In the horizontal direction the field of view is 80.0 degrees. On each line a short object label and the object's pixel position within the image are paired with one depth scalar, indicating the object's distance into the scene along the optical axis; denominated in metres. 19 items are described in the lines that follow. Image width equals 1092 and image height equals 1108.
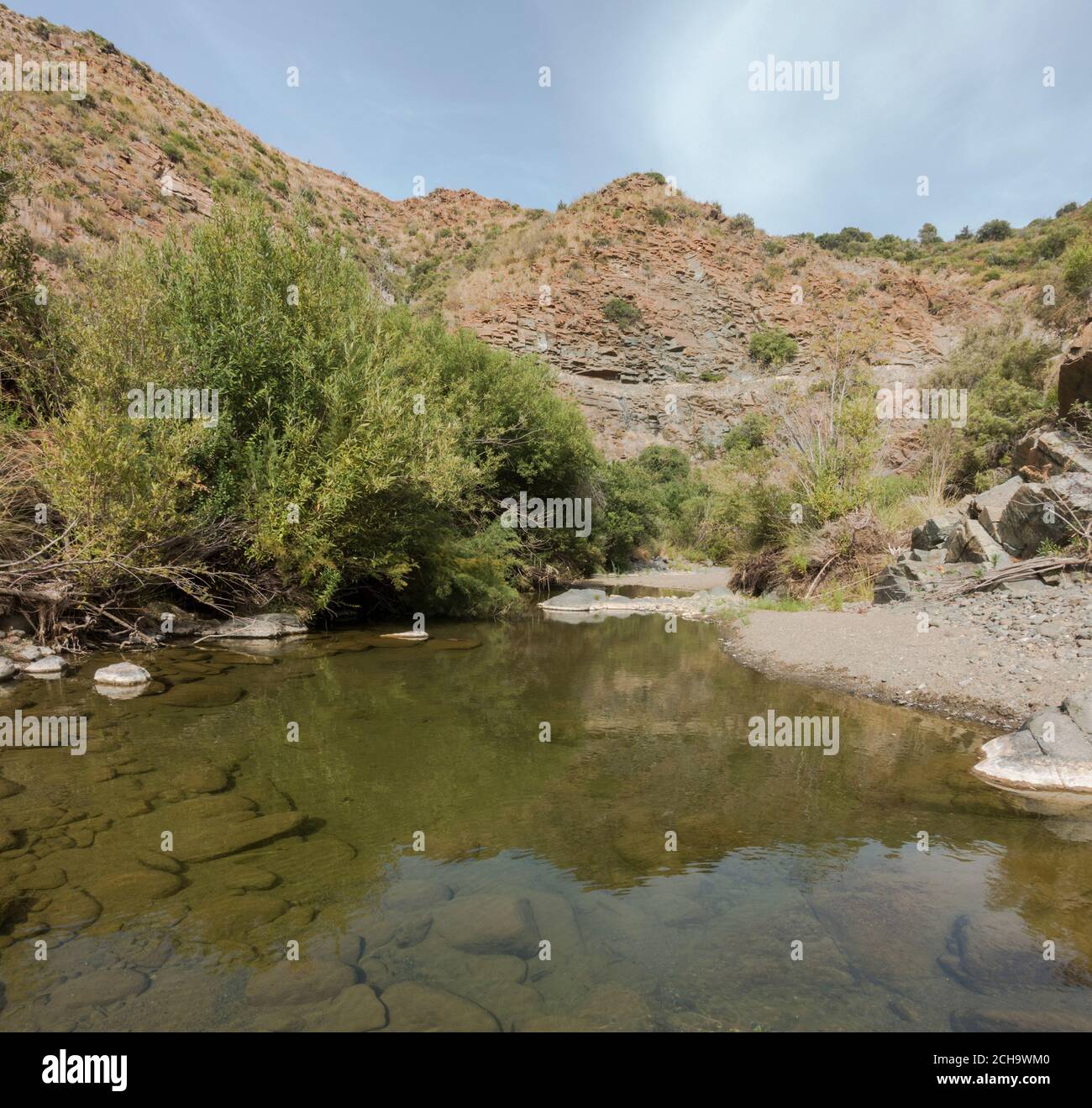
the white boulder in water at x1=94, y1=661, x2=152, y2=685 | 9.89
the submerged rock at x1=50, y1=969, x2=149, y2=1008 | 3.41
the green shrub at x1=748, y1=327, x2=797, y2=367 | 54.03
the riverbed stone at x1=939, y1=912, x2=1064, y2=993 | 3.74
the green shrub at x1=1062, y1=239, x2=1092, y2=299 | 25.12
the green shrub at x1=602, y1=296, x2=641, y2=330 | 54.06
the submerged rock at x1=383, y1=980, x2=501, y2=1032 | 3.30
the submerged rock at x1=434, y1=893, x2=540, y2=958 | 4.07
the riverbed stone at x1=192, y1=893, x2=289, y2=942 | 4.08
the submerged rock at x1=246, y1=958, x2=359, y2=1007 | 3.48
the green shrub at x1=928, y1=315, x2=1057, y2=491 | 22.80
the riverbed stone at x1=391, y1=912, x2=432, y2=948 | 4.08
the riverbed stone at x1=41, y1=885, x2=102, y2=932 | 4.09
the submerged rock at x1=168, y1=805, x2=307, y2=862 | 5.07
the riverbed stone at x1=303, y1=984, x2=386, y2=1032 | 3.28
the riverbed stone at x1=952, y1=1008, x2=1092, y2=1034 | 3.36
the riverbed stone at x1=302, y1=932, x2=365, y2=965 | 3.86
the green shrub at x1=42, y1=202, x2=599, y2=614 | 11.66
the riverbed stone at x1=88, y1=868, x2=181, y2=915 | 4.34
